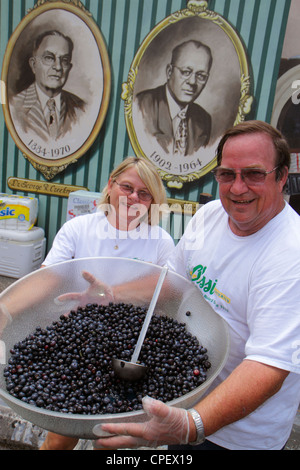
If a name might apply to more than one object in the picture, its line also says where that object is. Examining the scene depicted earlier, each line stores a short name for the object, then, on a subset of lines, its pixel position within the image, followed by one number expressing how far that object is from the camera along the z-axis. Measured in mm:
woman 1796
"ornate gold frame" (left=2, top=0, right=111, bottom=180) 3514
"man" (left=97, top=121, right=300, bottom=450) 850
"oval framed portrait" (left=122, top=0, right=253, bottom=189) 3191
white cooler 3775
